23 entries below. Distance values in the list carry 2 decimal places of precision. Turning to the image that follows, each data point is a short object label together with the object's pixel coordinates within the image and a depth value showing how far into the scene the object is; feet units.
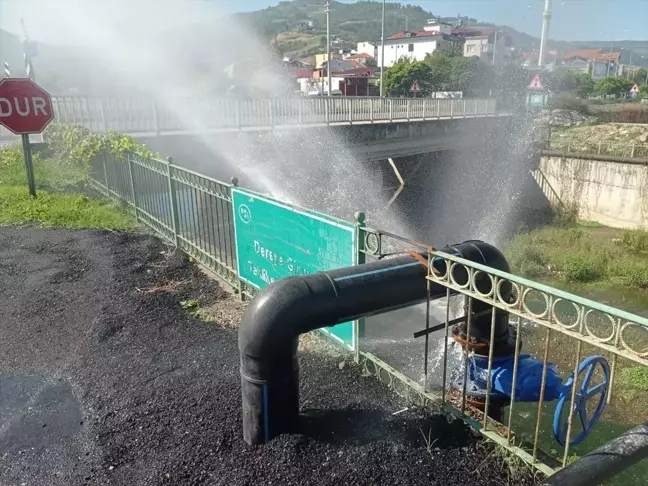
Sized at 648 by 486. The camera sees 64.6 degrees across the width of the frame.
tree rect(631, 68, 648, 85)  229.04
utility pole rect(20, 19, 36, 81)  50.96
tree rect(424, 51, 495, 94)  172.09
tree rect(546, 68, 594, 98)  127.67
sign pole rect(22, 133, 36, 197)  33.78
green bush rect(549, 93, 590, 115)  121.11
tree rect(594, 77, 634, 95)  179.83
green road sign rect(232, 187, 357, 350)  13.79
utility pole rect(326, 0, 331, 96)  94.33
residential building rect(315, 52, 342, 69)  313.71
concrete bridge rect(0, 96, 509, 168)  41.42
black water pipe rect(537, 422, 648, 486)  5.61
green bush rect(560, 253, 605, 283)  49.14
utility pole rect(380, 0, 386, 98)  109.24
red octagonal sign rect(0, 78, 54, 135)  32.96
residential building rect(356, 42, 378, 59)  426.92
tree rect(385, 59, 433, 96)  181.47
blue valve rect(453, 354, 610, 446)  12.15
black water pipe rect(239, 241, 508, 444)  10.41
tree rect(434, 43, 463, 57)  247.50
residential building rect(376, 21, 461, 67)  329.36
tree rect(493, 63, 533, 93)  112.98
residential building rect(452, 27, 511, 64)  196.77
